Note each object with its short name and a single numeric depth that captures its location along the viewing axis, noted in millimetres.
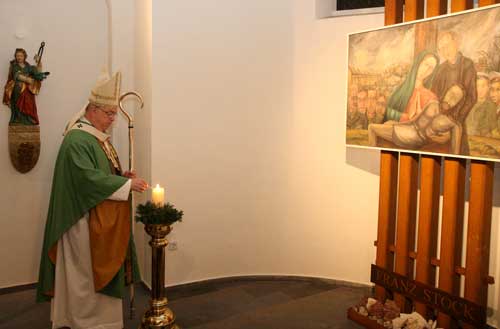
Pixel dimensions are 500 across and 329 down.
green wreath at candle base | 3332
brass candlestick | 3363
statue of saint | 4129
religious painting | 2902
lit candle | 3367
